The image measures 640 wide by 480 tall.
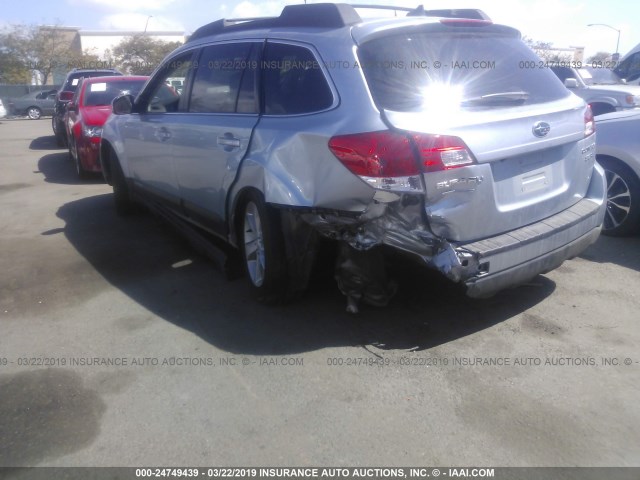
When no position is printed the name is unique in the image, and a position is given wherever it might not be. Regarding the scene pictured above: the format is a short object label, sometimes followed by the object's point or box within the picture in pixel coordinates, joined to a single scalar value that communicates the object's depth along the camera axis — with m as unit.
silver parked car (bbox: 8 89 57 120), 30.64
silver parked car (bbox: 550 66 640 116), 10.04
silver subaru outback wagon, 3.36
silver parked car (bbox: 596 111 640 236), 5.38
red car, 9.49
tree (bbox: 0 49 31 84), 45.38
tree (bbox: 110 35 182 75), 43.17
